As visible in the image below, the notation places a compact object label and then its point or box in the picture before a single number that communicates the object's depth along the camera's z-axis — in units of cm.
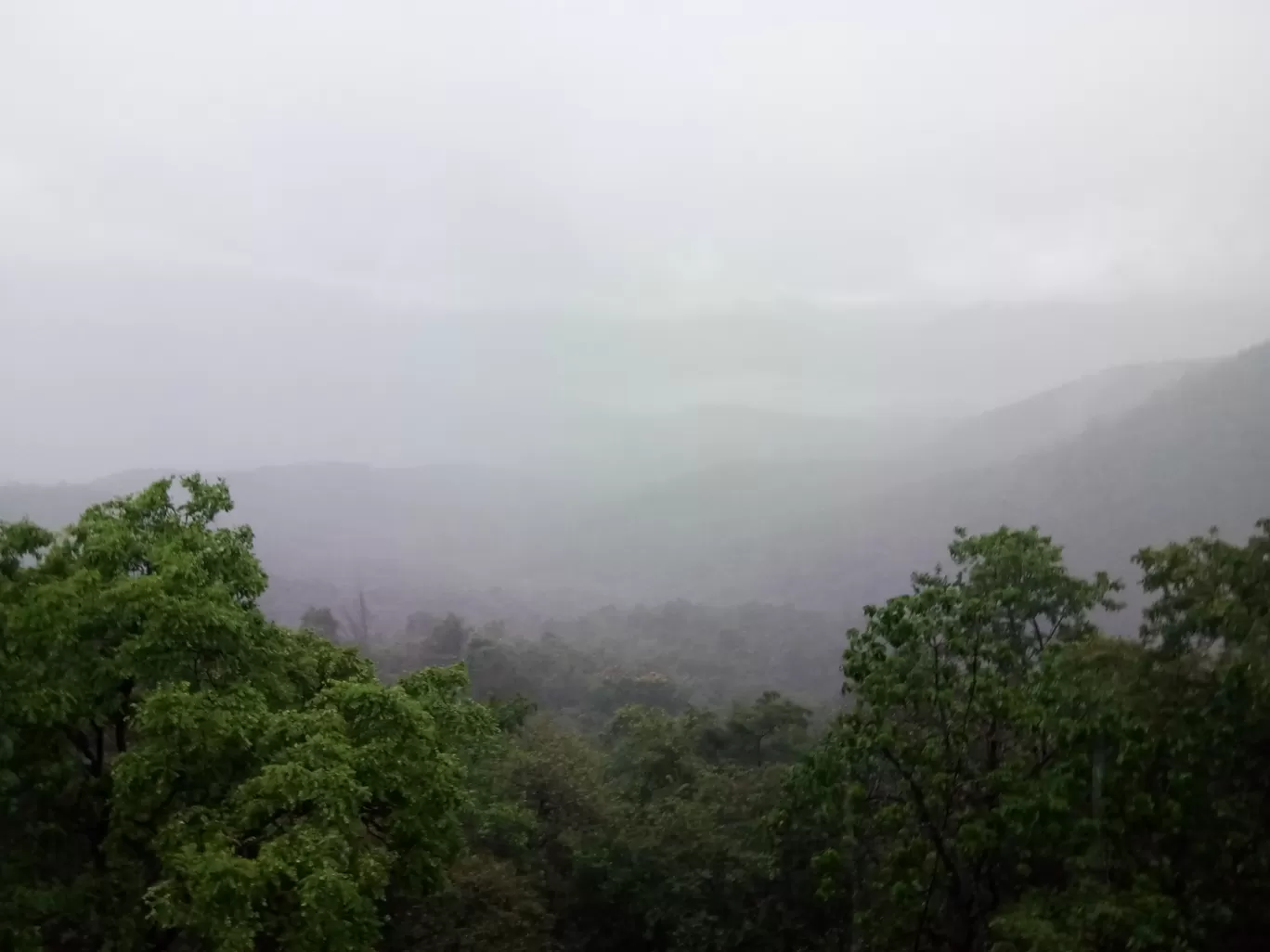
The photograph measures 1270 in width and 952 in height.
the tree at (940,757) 970
